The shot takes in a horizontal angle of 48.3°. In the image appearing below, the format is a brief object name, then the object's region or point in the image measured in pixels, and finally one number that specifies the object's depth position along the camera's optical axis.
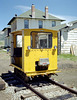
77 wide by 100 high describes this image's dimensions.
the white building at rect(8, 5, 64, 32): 20.13
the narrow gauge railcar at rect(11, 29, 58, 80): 4.37
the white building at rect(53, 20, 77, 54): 12.98
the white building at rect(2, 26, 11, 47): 26.36
